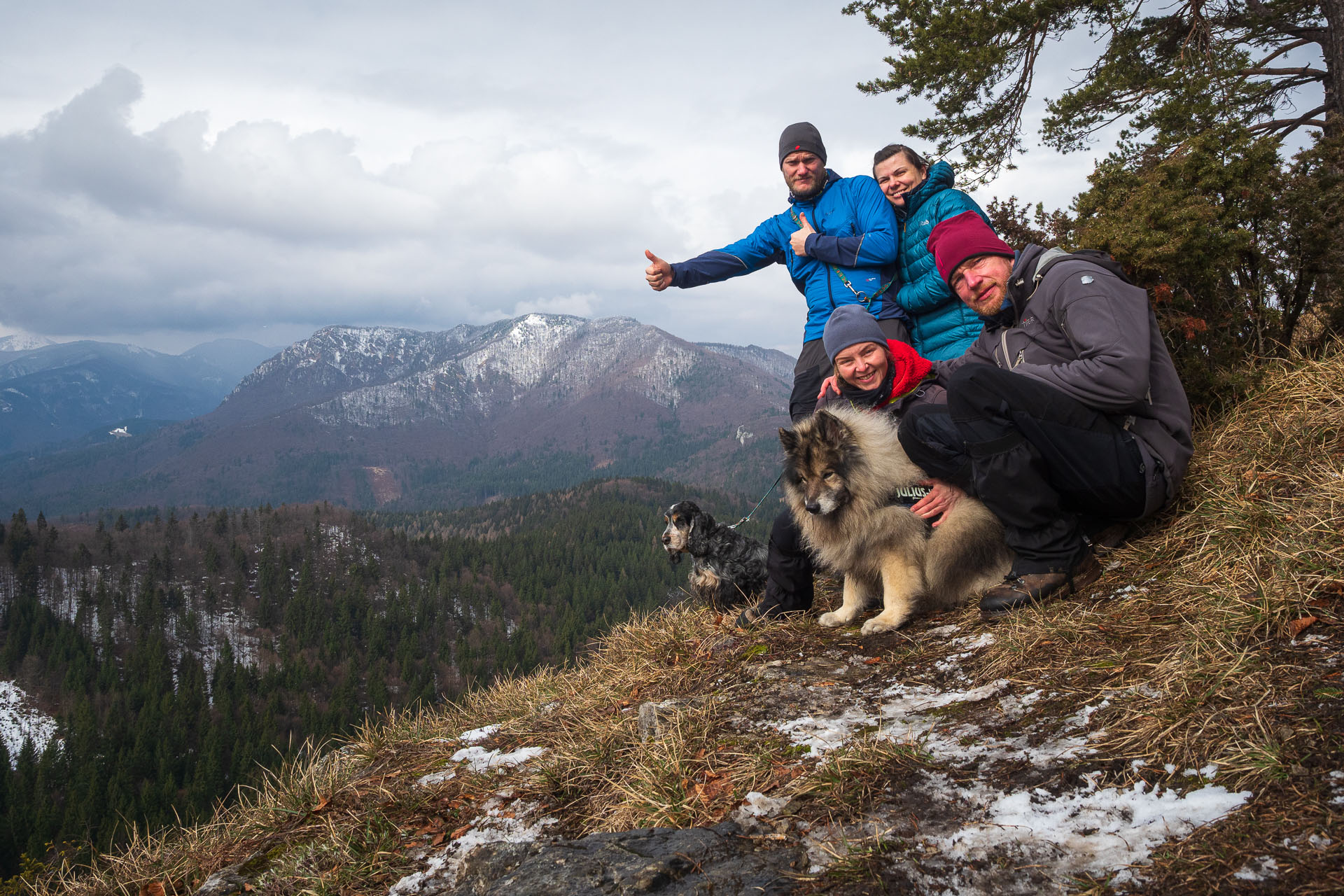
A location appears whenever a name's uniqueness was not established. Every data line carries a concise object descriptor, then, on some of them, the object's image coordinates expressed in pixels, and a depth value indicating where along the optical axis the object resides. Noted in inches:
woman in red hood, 205.9
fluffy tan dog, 203.2
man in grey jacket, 168.4
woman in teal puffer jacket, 231.9
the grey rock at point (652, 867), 103.7
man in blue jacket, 242.8
